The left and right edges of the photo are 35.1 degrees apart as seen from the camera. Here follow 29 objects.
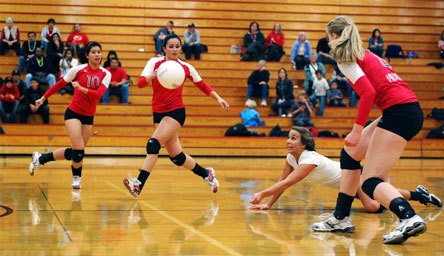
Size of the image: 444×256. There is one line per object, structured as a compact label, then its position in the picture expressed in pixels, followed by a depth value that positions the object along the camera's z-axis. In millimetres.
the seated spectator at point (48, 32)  20875
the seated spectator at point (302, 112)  19141
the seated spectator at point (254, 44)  22250
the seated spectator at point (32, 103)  18219
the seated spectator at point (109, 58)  19348
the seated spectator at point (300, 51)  22109
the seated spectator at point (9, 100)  18141
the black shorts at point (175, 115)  8758
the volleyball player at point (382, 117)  5734
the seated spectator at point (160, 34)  21750
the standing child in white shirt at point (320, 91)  20391
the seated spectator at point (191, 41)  22000
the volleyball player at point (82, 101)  9656
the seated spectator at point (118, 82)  19438
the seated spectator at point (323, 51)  22519
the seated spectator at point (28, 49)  20172
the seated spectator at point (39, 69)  19266
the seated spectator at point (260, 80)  20422
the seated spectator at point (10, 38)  20797
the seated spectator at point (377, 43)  22667
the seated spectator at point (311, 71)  21156
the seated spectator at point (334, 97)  20953
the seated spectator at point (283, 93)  19875
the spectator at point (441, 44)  23797
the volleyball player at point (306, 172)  7445
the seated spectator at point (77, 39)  20806
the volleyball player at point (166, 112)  8516
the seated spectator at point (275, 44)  22609
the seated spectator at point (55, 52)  20031
